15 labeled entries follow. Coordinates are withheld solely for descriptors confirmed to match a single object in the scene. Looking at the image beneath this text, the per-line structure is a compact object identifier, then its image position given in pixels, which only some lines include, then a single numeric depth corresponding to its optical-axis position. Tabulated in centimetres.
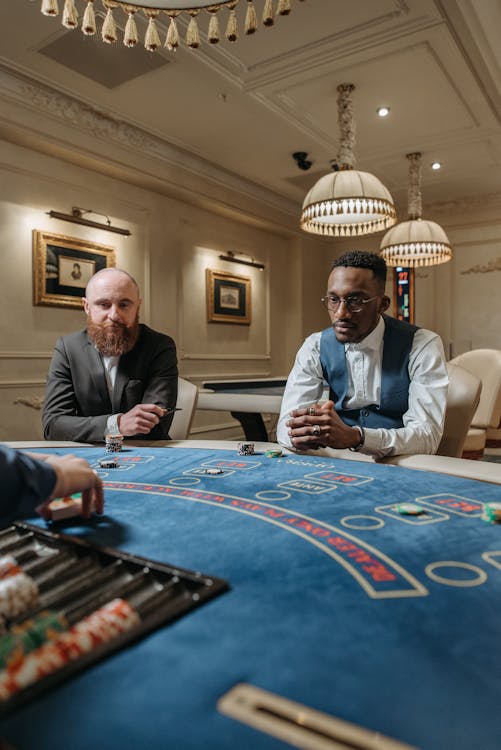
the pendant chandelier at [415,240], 507
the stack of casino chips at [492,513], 100
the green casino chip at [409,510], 106
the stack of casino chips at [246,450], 172
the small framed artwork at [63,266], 450
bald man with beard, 231
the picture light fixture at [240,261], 650
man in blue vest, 201
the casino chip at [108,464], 153
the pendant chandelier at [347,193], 366
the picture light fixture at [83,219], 461
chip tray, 53
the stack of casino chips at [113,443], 181
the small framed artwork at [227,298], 631
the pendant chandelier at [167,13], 166
